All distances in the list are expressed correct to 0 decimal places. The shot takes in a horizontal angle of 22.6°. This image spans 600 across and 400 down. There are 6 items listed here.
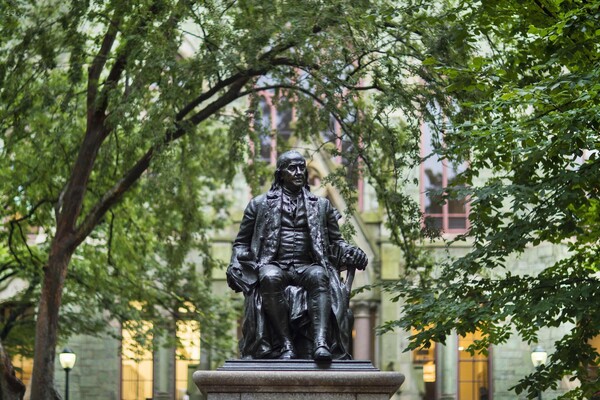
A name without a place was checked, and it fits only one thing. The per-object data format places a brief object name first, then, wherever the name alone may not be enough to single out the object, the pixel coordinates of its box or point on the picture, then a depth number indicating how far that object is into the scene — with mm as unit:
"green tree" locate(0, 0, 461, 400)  23000
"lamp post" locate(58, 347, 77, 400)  31312
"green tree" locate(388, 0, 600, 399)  19453
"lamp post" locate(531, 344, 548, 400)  30436
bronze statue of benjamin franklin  14719
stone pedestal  14016
